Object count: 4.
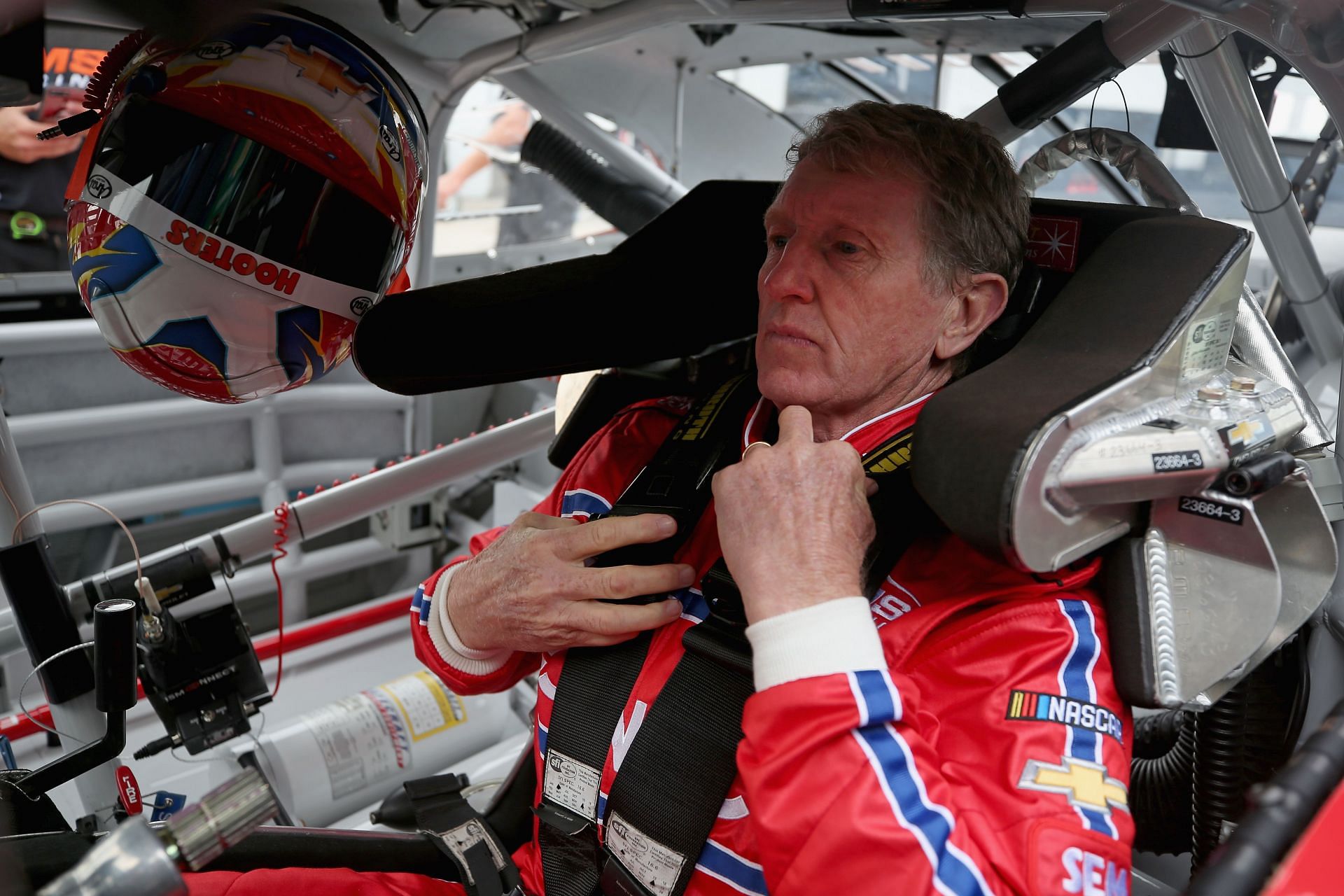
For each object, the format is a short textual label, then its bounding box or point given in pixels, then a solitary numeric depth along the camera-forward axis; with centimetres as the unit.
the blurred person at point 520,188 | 449
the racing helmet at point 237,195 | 131
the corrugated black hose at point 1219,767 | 126
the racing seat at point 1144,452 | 91
